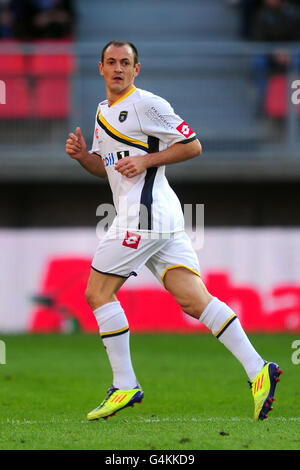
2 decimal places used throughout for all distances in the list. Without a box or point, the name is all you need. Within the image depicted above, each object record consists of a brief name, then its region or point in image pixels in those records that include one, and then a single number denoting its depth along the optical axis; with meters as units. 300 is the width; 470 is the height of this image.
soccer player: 5.78
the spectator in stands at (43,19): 16.12
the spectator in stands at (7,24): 16.52
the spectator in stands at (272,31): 14.05
